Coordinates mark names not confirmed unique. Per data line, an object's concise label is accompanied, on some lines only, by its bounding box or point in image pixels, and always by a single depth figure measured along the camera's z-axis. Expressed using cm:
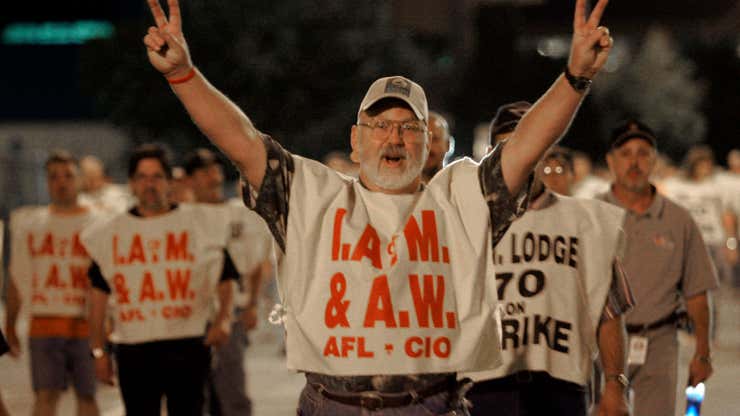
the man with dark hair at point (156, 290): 1734
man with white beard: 971
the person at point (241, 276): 2170
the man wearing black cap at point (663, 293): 1622
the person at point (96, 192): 3303
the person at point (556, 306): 1323
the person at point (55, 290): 2053
